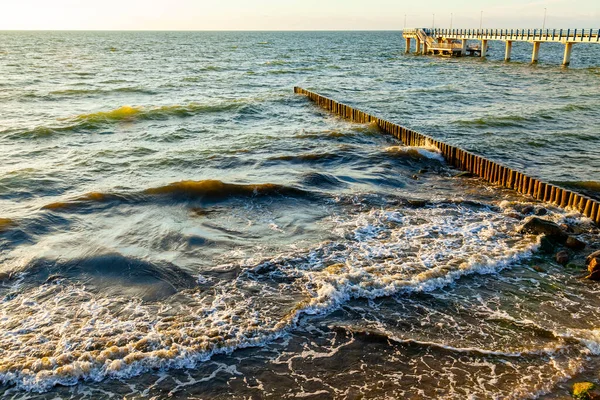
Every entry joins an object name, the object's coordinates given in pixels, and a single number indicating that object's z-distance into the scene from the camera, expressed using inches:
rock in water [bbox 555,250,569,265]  427.5
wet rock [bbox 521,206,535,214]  540.7
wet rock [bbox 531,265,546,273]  415.2
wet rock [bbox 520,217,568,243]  466.6
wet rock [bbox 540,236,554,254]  450.6
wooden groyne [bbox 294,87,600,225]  535.5
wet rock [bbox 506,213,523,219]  526.6
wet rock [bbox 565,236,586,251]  453.1
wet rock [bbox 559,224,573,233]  489.4
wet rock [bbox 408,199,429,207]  570.9
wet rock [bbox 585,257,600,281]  396.2
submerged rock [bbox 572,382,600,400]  264.1
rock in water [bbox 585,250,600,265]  421.4
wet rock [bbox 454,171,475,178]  680.4
